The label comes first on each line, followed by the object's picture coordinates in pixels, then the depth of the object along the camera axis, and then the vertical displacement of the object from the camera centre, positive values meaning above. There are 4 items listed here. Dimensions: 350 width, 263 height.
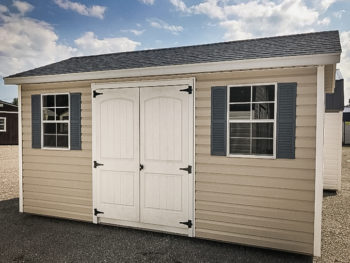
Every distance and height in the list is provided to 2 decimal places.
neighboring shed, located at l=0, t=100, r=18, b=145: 19.88 +0.12
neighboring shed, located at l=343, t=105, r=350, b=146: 23.78 -0.49
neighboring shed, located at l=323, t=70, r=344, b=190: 7.21 -0.33
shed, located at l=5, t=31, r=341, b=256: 3.57 -0.24
